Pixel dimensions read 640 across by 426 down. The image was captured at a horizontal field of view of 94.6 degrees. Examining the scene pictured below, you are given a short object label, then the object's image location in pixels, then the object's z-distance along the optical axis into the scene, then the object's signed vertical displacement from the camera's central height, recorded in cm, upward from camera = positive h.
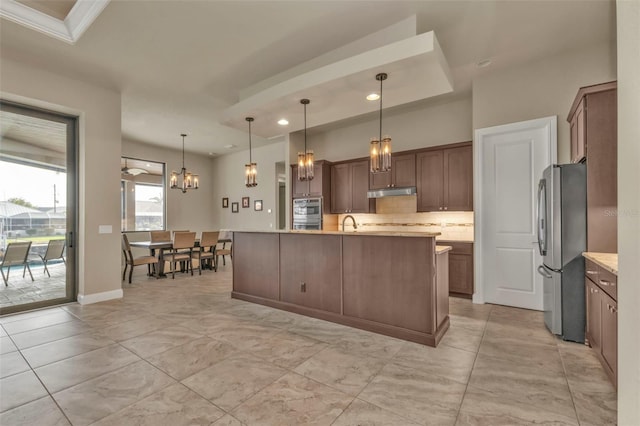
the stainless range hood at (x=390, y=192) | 507 +37
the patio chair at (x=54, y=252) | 422 -52
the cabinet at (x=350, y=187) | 574 +53
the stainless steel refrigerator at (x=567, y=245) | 281 -33
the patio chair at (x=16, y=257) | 384 -54
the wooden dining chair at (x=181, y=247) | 607 -69
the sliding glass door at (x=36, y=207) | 387 +12
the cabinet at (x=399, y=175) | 514 +69
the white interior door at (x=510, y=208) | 382 +6
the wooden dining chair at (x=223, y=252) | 708 -91
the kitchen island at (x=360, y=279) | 286 -74
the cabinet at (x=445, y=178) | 461 +56
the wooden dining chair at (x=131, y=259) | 579 -89
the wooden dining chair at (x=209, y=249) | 652 -81
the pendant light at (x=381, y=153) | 309 +63
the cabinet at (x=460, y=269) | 435 -85
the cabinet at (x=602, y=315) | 203 -81
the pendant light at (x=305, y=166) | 366 +60
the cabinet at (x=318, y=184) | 605 +61
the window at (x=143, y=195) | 762 +53
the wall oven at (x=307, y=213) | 604 +1
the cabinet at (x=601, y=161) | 260 +45
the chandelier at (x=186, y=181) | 635 +74
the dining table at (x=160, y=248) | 592 -67
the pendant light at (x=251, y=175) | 429 +57
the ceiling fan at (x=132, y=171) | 706 +107
